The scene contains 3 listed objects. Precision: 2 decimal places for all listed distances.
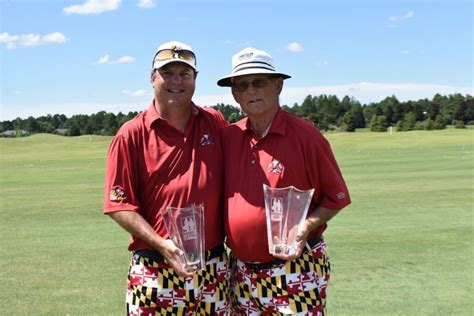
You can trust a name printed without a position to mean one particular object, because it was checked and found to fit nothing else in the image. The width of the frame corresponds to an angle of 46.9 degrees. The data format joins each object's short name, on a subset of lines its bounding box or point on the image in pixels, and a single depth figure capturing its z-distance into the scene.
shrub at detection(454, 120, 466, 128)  66.01
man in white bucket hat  3.35
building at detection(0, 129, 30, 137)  84.91
